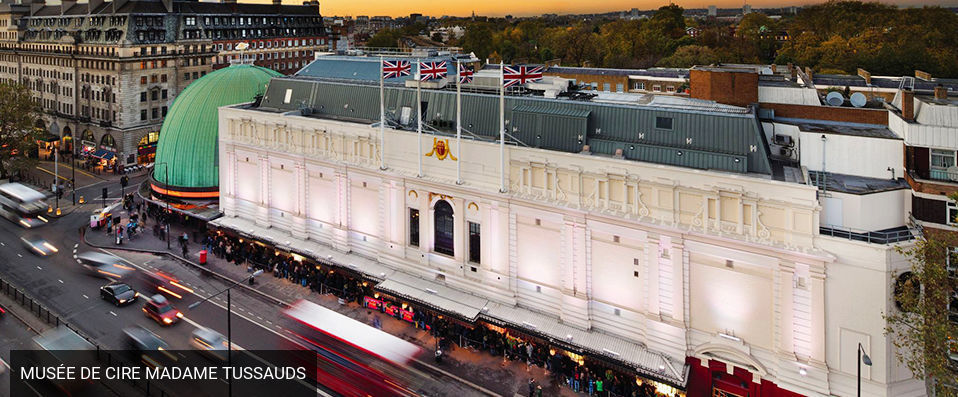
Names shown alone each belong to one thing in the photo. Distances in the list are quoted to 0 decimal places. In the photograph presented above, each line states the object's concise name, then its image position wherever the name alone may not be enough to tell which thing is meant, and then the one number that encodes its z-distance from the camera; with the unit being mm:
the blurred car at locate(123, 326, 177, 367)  37312
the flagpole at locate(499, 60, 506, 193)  36250
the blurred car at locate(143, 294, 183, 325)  42094
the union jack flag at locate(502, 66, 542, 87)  36594
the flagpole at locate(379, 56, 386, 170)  42156
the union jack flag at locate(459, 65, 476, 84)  40406
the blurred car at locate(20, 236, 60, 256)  57062
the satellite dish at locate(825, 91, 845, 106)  37806
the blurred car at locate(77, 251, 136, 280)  50844
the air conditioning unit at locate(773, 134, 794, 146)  37031
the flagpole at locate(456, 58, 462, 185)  38219
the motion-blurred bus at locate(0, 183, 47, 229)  66625
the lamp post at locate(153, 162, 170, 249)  62556
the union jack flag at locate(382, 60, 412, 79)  41312
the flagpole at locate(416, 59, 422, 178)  39450
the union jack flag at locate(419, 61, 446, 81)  40062
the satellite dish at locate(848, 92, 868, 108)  37188
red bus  35375
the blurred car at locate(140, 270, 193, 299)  47906
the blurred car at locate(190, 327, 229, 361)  38781
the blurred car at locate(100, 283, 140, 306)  44812
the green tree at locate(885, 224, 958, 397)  23328
